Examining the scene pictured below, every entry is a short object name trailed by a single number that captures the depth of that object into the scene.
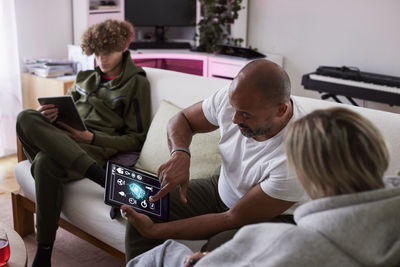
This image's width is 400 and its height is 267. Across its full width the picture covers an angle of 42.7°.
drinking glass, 1.70
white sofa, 1.88
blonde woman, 0.97
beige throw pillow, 2.21
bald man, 1.62
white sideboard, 4.28
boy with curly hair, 2.22
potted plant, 4.50
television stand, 4.58
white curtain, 3.71
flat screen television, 4.59
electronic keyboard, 3.56
